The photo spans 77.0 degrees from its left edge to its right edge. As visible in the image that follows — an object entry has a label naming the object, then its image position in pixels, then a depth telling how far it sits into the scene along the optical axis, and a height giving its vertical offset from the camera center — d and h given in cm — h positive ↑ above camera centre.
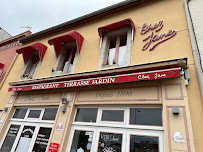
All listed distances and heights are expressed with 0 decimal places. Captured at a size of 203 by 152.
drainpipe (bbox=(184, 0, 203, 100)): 336 +285
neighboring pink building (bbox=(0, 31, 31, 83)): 925 +540
